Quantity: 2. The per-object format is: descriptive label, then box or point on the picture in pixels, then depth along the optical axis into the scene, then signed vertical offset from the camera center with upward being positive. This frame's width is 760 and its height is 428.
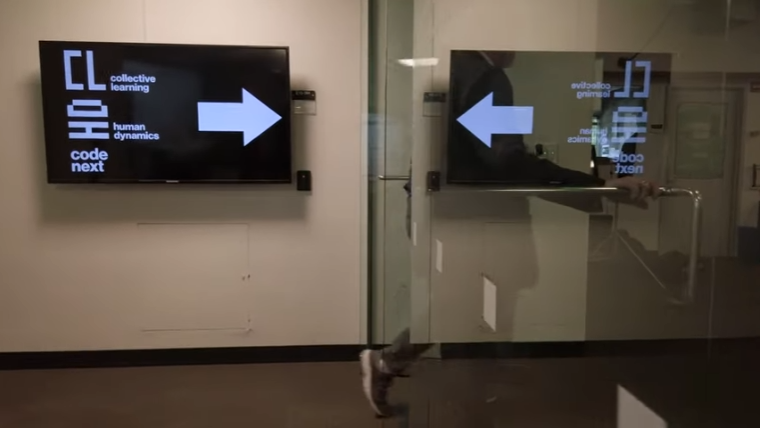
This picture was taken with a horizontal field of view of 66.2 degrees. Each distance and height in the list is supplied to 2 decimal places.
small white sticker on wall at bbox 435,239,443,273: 3.21 -0.60
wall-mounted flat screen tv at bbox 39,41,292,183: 3.02 +0.18
